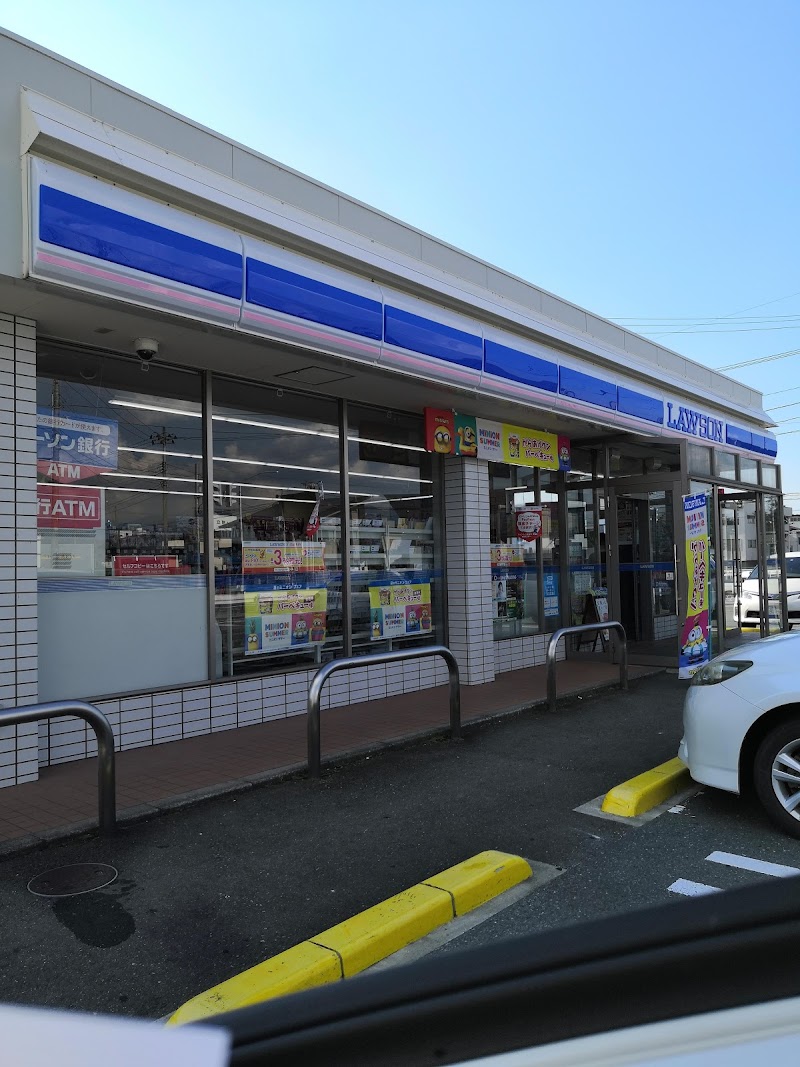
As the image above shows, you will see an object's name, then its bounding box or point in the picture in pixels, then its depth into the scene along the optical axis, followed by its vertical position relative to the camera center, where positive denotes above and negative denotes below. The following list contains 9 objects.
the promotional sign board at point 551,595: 11.42 -0.42
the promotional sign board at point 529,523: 11.16 +0.63
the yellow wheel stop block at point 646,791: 5.02 -1.51
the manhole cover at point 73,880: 3.96 -1.58
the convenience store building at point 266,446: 5.36 +1.35
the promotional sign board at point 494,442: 9.10 +1.59
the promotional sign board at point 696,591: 9.62 -0.34
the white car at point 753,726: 4.52 -0.98
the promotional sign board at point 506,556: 10.52 +0.16
